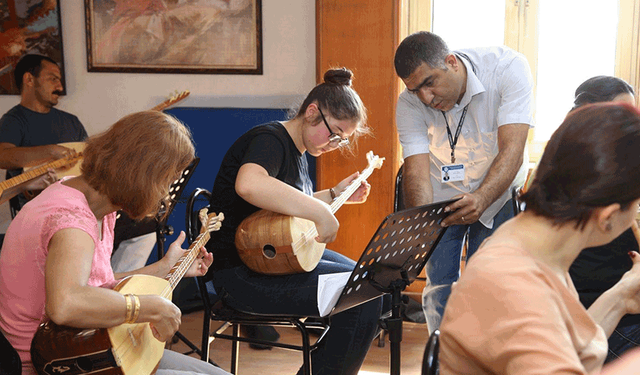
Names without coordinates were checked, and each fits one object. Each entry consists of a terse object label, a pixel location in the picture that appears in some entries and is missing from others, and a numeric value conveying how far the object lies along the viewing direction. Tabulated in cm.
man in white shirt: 230
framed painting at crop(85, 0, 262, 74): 401
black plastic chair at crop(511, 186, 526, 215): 217
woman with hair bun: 208
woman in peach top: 84
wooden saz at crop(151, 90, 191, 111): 383
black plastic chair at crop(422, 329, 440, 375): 111
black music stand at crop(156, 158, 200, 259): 263
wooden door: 362
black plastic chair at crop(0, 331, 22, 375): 141
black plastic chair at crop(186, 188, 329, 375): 211
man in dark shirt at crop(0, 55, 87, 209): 369
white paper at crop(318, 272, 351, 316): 204
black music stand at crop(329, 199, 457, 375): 170
